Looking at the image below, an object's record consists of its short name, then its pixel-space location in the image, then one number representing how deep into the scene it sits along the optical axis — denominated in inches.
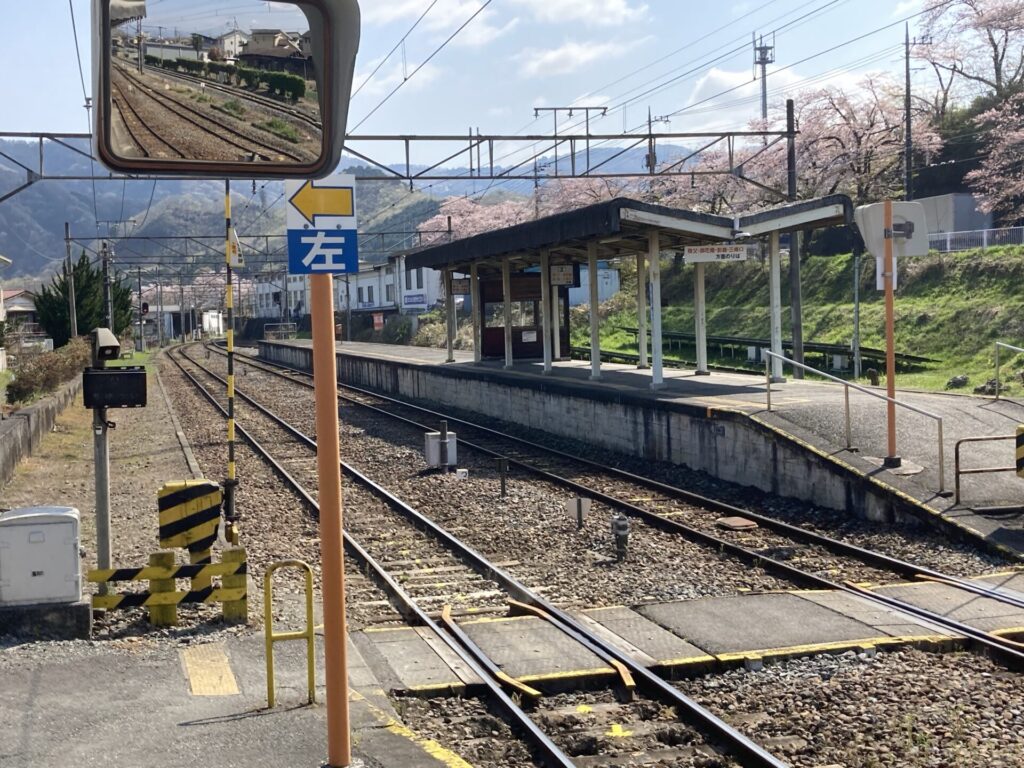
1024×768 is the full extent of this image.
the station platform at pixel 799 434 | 463.5
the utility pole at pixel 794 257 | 881.5
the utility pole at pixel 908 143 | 1551.4
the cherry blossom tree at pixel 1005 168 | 1542.8
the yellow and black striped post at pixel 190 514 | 339.9
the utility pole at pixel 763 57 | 3811.5
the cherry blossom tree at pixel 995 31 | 1731.1
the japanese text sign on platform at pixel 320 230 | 196.2
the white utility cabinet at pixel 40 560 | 297.1
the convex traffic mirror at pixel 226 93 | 127.0
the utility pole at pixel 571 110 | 1295.9
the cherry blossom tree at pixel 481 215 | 2918.3
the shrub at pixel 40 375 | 1070.4
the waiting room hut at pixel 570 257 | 730.2
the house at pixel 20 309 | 2503.0
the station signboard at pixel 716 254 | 741.3
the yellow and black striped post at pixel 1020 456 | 453.1
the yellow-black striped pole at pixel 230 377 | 446.6
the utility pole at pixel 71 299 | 1524.4
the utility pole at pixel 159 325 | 2823.8
